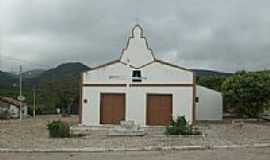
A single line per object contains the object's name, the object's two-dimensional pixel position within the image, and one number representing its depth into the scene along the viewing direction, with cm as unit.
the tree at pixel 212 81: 2792
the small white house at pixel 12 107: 3487
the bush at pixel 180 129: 1176
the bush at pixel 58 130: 1146
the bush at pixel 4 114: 3112
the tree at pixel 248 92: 1858
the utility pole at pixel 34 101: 3598
